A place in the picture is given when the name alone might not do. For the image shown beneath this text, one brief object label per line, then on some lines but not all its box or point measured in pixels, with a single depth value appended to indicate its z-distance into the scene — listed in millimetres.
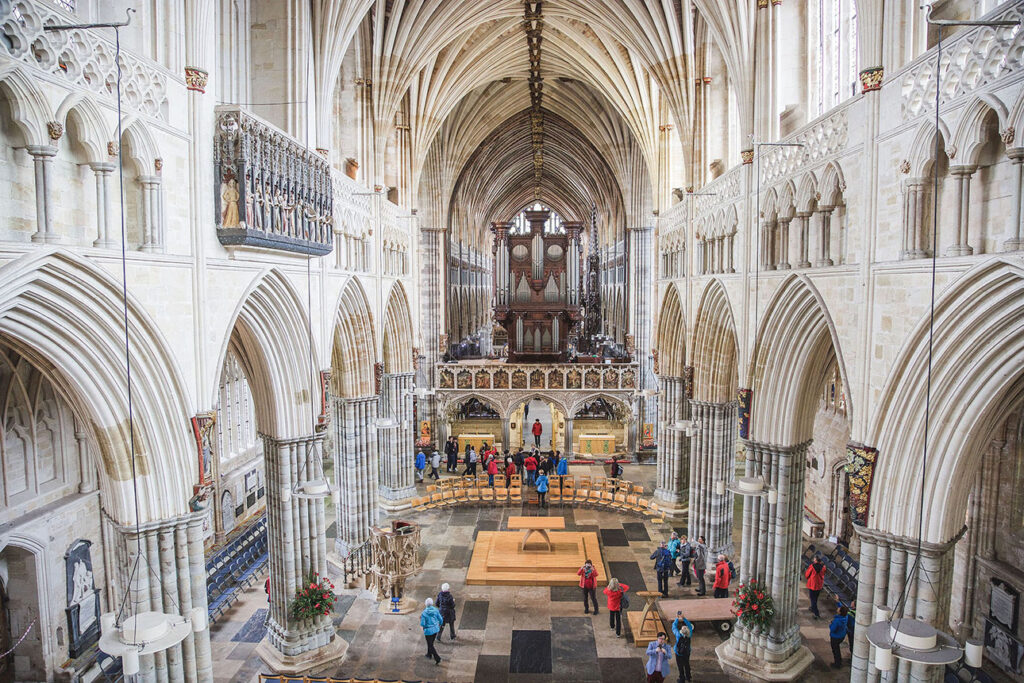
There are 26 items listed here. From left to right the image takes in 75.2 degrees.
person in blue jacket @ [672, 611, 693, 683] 11266
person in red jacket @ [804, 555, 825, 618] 13953
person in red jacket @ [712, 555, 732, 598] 14336
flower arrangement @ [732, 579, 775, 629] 11969
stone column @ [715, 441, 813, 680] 11930
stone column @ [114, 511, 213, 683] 8141
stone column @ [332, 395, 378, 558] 17078
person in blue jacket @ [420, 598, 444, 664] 12250
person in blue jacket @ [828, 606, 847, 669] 11672
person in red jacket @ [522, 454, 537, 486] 23891
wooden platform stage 15766
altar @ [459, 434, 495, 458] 28097
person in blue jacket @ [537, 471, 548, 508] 21469
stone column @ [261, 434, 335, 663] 12438
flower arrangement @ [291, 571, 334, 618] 12273
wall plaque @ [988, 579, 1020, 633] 10922
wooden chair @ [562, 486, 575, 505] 22266
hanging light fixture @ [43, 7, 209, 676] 6395
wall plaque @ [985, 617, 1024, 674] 10781
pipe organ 32188
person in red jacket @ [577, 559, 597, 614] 14211
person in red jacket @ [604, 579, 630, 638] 13130
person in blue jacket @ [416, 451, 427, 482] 25203
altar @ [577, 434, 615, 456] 28969
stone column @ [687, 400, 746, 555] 17172
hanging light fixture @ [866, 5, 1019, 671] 5977
